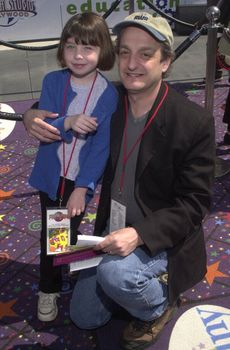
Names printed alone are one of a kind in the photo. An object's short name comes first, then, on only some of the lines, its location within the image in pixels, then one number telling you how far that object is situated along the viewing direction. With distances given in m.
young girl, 1.81
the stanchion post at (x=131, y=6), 3.25
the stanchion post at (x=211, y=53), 2.75
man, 1.67
